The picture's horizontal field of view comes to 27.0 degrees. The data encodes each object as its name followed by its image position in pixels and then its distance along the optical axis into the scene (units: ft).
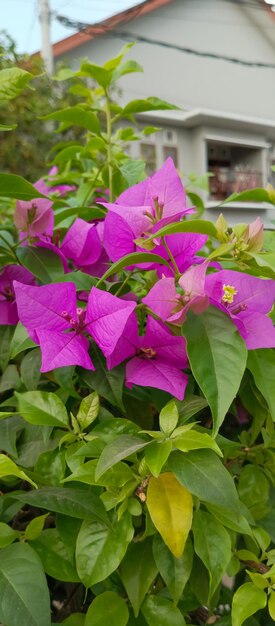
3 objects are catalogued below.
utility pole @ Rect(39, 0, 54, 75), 16.10
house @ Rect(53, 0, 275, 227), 22.41
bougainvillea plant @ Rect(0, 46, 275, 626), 0.94
